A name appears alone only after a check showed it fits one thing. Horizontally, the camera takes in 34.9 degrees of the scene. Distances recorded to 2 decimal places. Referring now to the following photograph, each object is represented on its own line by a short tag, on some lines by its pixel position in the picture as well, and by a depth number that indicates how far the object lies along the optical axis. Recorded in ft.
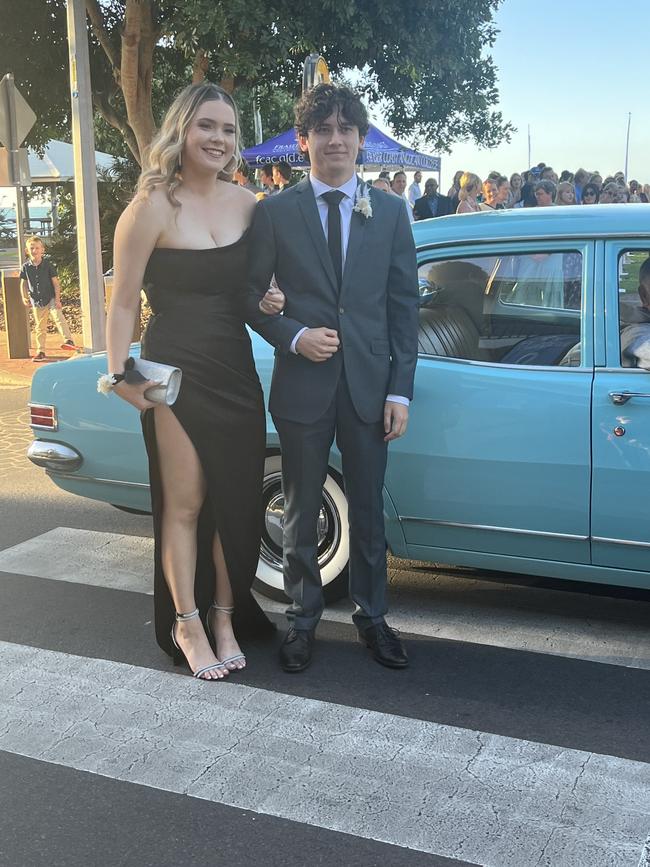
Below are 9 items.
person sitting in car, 12.26
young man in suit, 11.75
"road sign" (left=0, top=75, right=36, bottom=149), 36.99
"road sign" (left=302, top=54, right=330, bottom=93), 29.44
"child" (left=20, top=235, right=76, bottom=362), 41.93
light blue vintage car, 12.23
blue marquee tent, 56.59
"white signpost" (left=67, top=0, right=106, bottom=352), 36.04
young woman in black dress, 11.46
